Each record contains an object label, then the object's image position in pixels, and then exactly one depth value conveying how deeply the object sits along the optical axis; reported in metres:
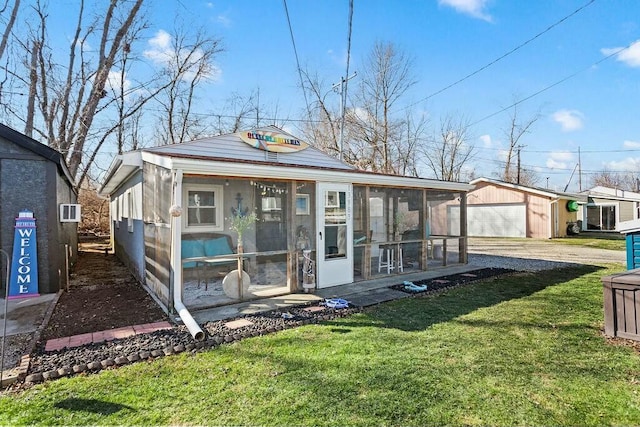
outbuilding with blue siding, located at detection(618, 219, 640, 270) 7.43
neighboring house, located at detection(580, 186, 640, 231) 22.72
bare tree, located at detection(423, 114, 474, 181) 25.55
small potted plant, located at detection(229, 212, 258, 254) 5.66
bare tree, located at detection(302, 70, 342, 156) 21.11
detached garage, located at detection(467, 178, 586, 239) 18.53
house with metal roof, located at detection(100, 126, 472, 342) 5.32
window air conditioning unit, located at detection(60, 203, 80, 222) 6.67
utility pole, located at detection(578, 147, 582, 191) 40.80
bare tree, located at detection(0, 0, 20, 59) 13.59
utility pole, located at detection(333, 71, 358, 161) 14.20
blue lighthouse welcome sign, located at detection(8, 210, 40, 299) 5.63
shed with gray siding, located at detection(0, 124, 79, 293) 5.71
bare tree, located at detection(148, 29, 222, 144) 19.72
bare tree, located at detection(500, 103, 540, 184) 28.22
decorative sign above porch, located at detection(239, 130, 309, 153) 8.91
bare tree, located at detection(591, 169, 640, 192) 49.22
